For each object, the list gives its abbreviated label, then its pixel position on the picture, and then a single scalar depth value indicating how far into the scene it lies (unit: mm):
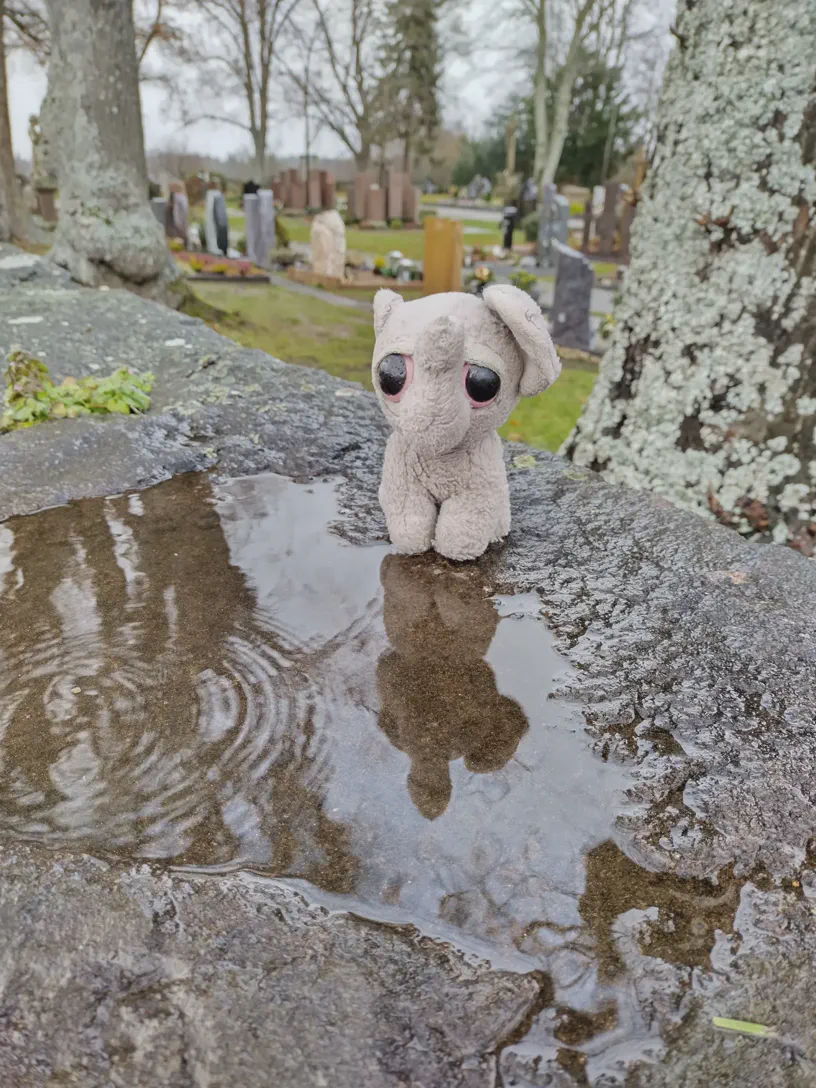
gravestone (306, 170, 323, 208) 24344
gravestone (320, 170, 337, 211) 24328
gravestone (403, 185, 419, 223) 21906
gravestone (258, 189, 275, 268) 12830
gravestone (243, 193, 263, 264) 12820
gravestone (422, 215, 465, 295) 9305
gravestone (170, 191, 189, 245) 15273
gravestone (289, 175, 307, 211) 24672
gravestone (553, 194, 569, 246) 14690
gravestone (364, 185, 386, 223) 21547
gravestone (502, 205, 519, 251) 15820
